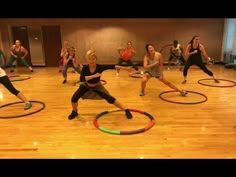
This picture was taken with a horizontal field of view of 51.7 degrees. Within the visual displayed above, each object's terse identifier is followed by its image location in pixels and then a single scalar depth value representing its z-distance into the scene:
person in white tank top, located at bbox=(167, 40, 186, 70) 11.38
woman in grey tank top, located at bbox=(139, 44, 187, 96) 6.38
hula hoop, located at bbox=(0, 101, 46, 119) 5.31
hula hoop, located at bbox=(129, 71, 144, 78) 9.64
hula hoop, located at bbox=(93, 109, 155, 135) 4.35
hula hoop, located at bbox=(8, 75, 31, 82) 9.31
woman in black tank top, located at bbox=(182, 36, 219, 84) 7.32
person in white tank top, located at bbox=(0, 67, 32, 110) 5.52
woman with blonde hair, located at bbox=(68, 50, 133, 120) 4.82
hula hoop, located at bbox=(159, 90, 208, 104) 6.08
